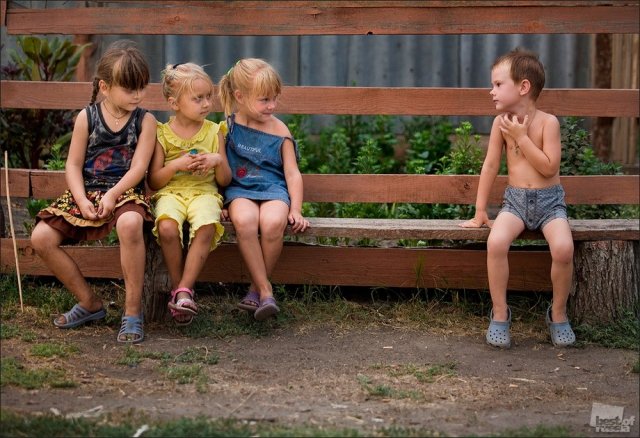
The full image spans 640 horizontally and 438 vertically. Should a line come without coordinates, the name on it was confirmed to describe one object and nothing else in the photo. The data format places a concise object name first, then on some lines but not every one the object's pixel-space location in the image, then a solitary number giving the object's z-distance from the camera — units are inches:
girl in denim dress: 197.9
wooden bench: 213.2
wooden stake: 209.2
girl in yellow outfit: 193.5
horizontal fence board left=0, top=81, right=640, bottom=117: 212.8
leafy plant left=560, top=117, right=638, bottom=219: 245.6
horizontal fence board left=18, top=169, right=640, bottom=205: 214.8
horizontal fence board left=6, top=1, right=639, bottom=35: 213.0
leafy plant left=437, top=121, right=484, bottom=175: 254.1
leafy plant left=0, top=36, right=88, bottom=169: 286.0
